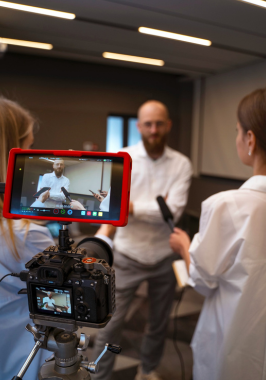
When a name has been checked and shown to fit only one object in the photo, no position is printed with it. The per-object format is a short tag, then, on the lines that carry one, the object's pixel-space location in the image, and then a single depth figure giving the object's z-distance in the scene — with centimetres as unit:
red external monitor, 58
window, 331
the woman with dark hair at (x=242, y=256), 82
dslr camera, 56
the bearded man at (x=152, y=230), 157
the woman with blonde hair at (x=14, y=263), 80
